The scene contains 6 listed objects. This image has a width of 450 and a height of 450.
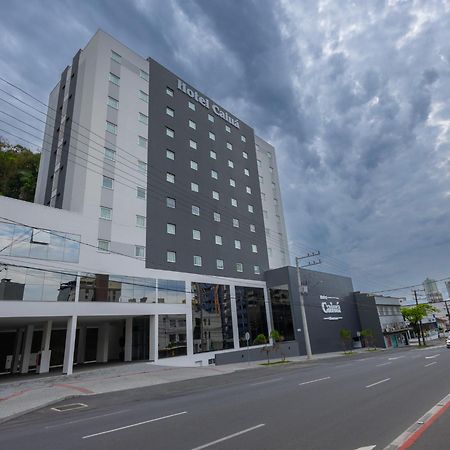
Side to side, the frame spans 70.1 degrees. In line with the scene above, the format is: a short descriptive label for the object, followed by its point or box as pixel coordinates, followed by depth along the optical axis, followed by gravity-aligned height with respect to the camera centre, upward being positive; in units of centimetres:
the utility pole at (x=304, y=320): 3668 +121
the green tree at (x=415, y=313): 5891 +193
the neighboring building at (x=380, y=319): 5597 +136
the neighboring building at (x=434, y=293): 15112 +1394
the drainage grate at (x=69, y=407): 1345 -245
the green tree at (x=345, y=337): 4853 -115
